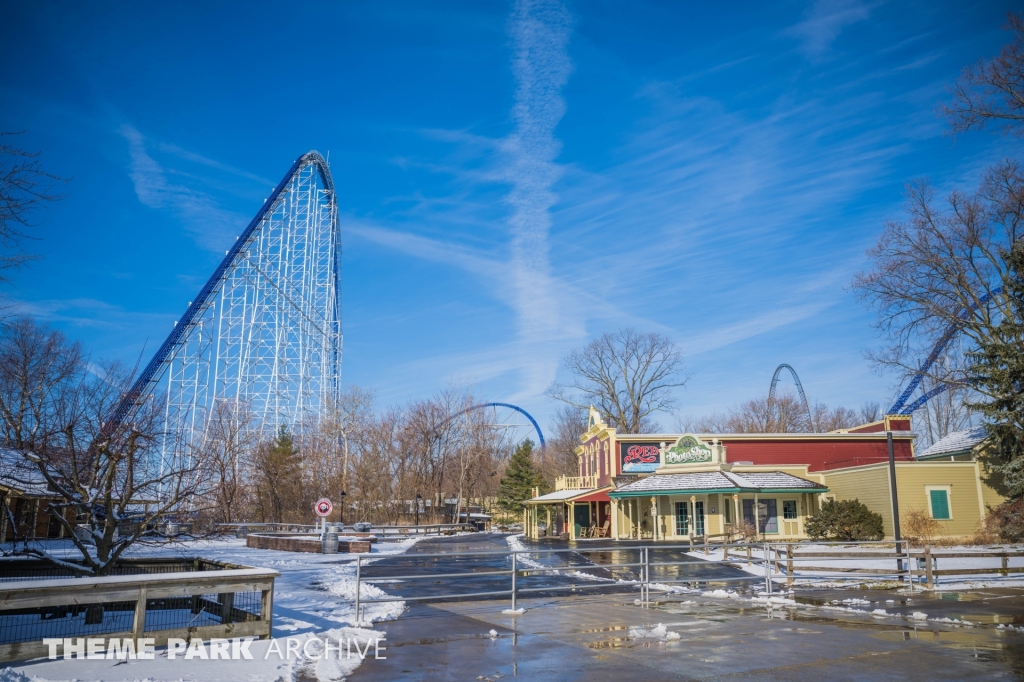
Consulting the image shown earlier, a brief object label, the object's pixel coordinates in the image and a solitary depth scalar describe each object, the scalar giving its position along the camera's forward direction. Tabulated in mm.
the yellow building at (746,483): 30062
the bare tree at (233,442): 42062
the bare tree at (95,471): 9703
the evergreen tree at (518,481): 64375
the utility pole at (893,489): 21869
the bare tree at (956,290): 28125
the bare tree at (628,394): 58500
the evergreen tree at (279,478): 46250
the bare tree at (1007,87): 19000
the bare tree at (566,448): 77562
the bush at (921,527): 28203
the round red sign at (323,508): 26653
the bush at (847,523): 28984
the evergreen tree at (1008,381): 26281
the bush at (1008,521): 23023
